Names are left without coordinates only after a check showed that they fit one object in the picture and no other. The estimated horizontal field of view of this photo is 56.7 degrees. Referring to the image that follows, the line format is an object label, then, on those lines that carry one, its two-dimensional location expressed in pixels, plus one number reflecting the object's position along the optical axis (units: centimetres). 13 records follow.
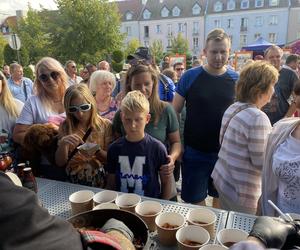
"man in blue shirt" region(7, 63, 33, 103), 672
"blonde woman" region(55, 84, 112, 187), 214
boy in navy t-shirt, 201
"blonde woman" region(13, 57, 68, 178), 250
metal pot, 121
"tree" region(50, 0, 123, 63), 2739
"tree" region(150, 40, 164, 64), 3785
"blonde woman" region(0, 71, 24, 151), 260
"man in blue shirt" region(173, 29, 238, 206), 287
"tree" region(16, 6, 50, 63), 3006
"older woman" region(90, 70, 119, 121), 335
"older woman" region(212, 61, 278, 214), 207
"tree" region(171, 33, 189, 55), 4188
